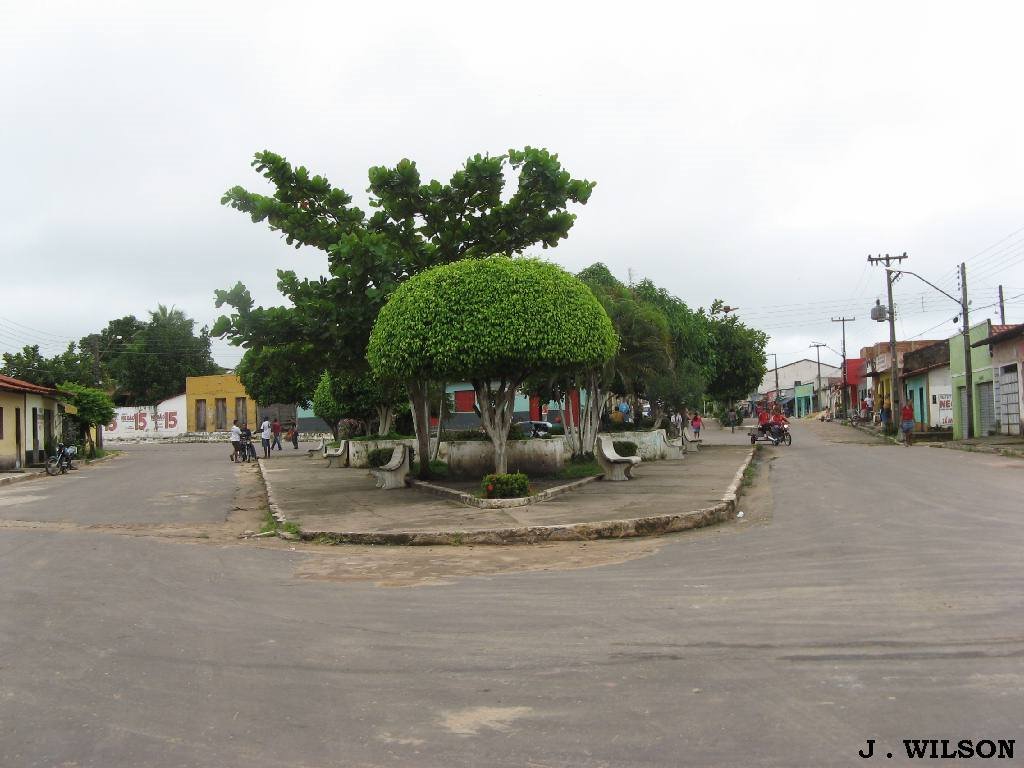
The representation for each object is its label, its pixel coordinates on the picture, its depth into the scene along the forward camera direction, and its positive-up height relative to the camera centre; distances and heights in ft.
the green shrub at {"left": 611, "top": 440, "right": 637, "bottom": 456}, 69.41 -2.56
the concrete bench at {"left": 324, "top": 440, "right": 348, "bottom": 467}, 89.76 -3.22
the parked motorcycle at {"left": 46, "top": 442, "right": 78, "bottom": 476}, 90.68 -3.04
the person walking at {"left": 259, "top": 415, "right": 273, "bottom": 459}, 118.52 -1.25
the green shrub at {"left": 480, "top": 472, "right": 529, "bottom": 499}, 44.70 -3.48
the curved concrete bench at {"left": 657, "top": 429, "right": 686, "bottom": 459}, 88.28 -3.61
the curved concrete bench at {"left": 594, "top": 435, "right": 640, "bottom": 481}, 58.59 -3.15
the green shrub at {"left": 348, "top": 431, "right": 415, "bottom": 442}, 90.03 -1.58
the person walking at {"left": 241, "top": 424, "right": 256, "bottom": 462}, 109.01 -2.22
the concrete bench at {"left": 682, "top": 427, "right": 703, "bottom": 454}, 105.64 -3.92
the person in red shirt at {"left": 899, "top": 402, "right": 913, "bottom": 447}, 116.67 -2.03
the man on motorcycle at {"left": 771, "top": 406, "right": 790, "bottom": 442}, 110.63 -1.84
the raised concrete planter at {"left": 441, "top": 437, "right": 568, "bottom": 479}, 59.47 -2.65
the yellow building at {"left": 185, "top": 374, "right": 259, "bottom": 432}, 215.51 +5.76
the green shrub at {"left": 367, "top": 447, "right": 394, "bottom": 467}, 67.36 -2.66
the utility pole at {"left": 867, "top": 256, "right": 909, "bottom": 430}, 133.80 +11.89
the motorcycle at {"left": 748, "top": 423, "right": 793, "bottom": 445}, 110.73 -2.99
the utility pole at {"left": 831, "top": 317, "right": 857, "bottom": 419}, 230.48 +3.11
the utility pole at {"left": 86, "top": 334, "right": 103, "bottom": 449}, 157.07 +11.62
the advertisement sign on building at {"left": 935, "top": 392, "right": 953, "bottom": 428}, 136.98 -0.22
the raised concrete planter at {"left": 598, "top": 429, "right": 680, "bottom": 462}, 86.74 -3.12
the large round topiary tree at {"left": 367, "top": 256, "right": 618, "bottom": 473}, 43.93 +4.89
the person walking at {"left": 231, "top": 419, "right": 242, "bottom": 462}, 107.86 -1.66
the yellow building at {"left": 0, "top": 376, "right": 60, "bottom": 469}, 94.17 +1.15
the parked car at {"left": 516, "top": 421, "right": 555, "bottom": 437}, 136.83 -1.55
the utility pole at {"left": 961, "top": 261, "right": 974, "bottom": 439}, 110.83 +3.57
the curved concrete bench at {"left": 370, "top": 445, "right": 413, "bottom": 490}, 58.18 -3.31
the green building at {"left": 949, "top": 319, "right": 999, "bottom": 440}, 115.14 +2.40
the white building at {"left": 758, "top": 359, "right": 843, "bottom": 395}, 377.50 +16.33
